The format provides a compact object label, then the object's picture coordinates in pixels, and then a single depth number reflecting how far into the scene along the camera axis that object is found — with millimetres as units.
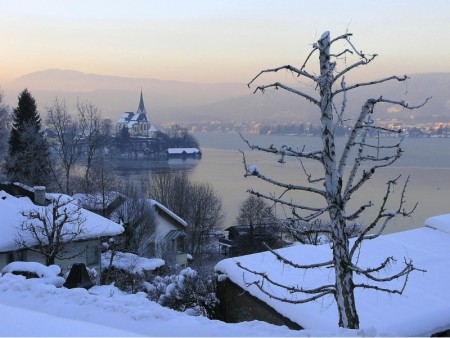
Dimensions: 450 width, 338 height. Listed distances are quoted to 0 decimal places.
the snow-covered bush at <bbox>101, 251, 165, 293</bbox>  15841
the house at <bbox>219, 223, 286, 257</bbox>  33406
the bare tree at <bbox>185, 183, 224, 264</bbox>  36500
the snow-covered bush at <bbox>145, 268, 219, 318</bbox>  12164
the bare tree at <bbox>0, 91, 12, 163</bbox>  32906
